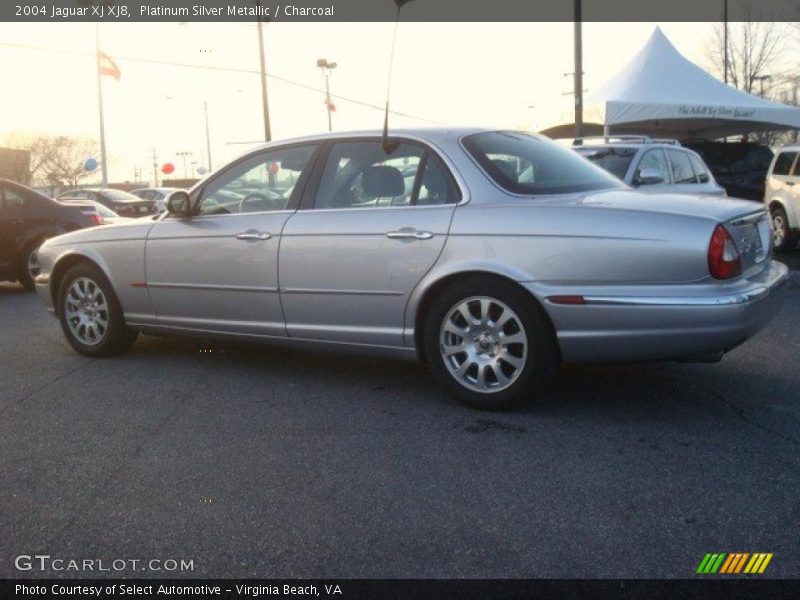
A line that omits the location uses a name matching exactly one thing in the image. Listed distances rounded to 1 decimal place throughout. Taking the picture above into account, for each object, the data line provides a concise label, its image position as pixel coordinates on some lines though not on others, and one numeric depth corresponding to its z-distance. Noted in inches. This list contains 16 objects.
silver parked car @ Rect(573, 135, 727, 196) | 359.3
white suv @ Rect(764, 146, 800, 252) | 474.2
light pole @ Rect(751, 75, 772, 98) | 1283.2
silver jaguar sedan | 157.8
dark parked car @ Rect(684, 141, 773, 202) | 658.2
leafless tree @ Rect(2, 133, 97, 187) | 2524.6
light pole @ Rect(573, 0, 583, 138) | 644.4
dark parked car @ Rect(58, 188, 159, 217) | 979.3
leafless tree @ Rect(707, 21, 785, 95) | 1298.0
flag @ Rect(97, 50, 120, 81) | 986.7
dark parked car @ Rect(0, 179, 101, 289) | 395.9
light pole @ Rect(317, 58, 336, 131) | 1041.5
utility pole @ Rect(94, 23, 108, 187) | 1358.3
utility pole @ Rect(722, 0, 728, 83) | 1139.9
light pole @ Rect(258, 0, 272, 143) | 949.2
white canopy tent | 661.3
